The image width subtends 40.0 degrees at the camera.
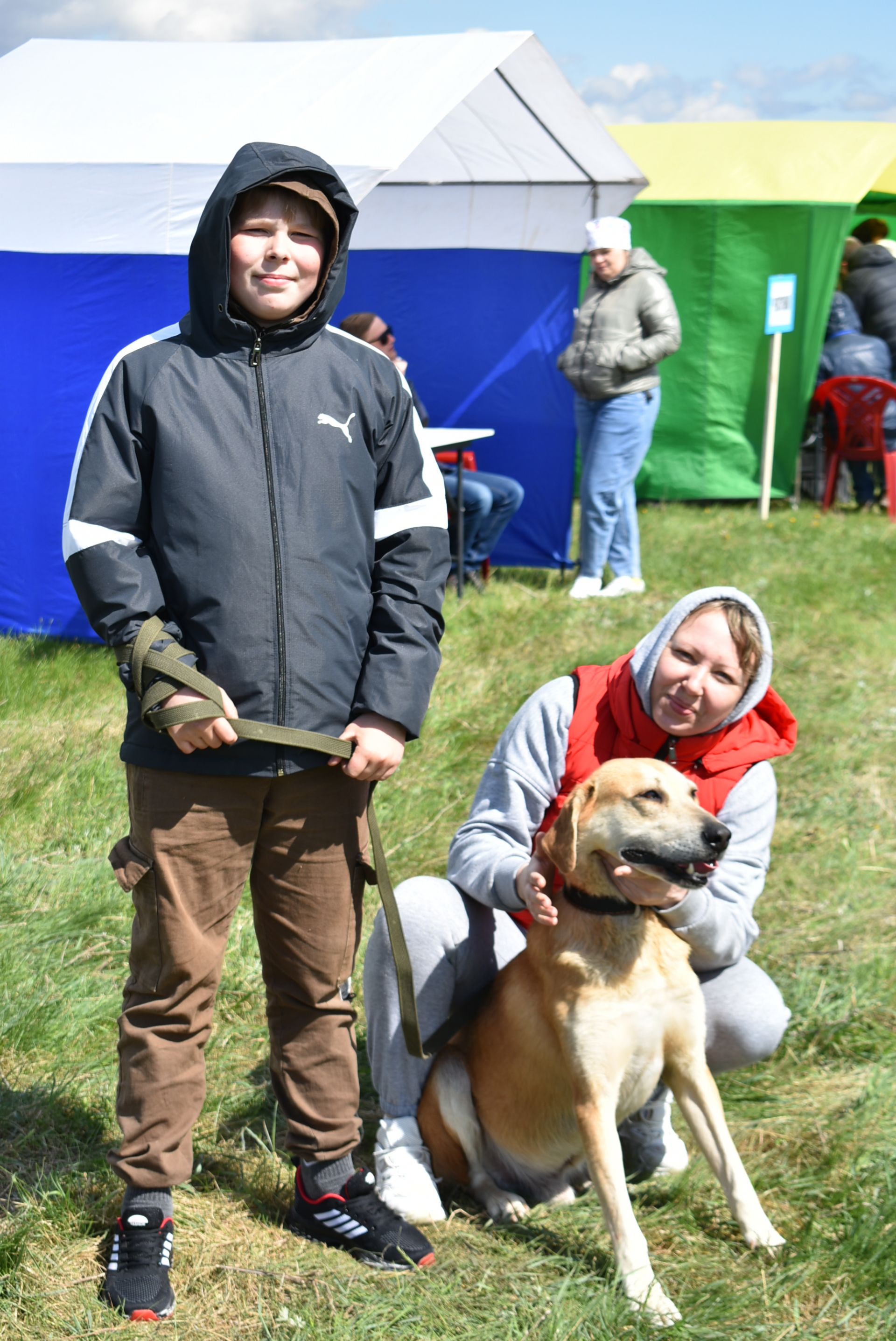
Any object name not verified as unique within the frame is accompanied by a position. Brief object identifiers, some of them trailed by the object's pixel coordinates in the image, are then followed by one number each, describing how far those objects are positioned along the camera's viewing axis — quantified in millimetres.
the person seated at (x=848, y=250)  10727
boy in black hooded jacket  2066
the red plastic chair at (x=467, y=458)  7871
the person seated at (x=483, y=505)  7254
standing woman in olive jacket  7129
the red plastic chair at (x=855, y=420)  9664
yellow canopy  9898
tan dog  2240
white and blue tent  5562
